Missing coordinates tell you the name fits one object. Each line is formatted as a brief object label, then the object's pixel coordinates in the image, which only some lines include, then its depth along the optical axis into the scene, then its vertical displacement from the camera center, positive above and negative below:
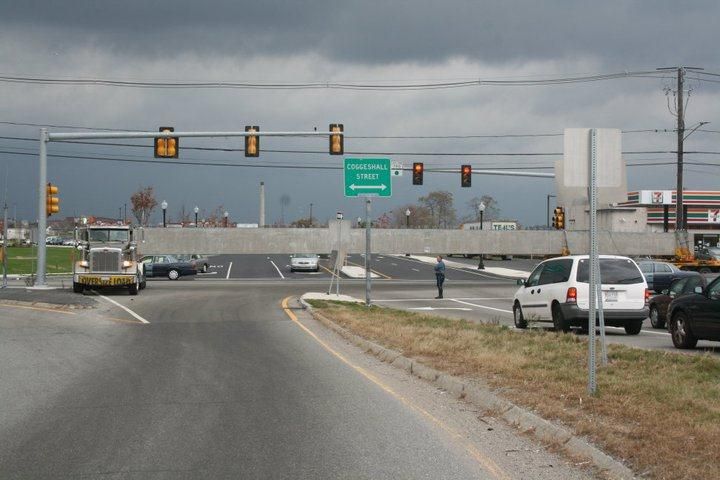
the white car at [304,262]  66.31 -1.96
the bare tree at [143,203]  101.44 +4.21
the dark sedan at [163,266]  56.44 -2.01
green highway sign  27.88 +2.05
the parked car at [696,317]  14.68 -1.42
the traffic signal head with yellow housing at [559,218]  47.84 +1.25
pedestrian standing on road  36.62 -1.61
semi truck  33.50 -0.92
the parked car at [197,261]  59.04 -1.81
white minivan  18.83 -1.27
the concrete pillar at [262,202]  105.38 +4.58
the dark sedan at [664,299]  21.88 -1.60
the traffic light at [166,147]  31.42 +3.45
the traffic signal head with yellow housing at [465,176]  41.94 +3.23
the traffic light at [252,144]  32.50 +3.73
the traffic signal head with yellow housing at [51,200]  33.75 +1.49
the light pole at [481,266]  73.38 -2.44
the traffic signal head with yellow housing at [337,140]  32.84 +3.94
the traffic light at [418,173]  42.06 +3.36
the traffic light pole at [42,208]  33.38 +1.15
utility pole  50.84 +7.16
